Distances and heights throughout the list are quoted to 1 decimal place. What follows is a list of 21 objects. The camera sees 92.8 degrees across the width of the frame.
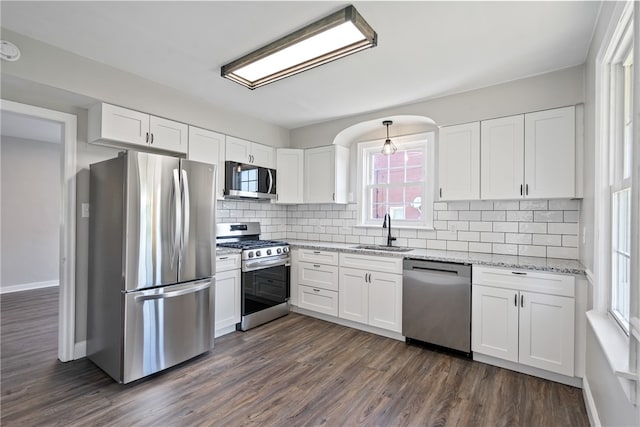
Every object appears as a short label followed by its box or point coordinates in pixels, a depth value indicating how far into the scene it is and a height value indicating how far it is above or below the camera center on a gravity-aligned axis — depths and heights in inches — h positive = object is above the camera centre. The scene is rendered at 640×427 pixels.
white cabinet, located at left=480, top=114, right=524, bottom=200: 109.2 +20.7
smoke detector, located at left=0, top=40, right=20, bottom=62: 81.7 +43.4
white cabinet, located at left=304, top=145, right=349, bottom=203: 161.8 +20.9
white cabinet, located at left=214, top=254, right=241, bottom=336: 124.1 -34.1
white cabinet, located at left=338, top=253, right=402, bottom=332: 124.7 -33.4
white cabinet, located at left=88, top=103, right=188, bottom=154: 102.4 +29.9
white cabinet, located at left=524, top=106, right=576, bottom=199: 100.4 +20.5
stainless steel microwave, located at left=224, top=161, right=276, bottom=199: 142.9 +15.4
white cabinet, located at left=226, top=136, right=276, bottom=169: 146.6 +30.6
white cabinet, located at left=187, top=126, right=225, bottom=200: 129.8 +28.2
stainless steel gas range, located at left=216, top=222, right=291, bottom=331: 134.1 -28.7
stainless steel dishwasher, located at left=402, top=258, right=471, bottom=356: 108.3 -33.6
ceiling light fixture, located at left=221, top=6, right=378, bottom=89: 76.1 +47.0
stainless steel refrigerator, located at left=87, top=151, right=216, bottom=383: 91.3 -16.9
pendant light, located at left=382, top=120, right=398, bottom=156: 144.3 +31.4
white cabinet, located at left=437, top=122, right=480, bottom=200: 118.2 +20.7
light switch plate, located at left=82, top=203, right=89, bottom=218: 108.4 +0.5
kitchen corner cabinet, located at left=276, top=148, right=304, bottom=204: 170.2 +21.6
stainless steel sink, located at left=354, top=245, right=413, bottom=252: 139.0 -16.5
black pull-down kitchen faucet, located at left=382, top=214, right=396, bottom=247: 147.6 -11.6
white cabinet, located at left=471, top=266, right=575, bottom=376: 91.6 -33.2
